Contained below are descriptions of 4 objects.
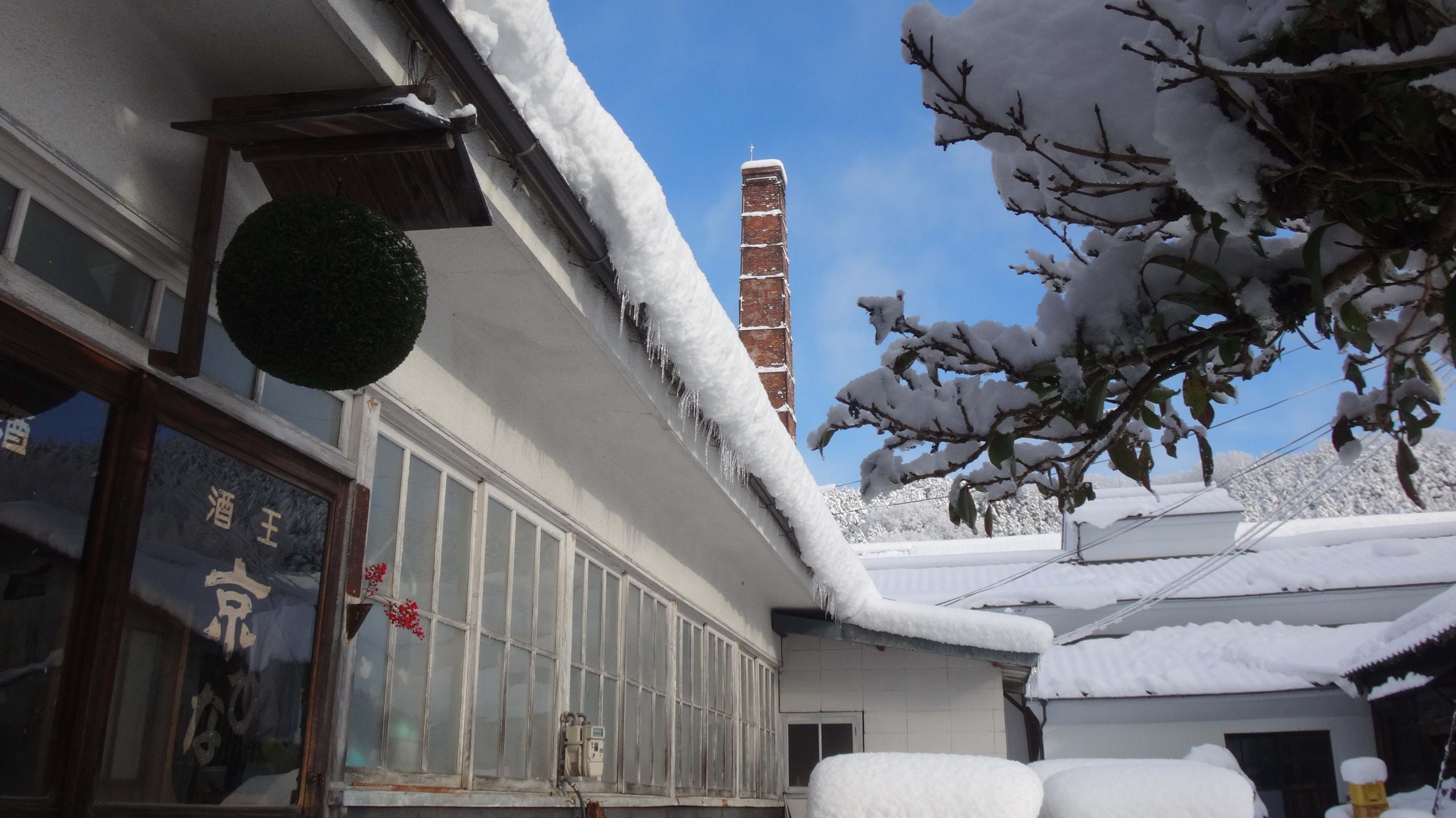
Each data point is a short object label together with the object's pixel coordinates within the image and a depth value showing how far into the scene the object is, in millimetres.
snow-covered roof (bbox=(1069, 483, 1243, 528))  21641
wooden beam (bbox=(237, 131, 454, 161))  2664
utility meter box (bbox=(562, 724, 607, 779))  5305
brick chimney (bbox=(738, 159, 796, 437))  14836
